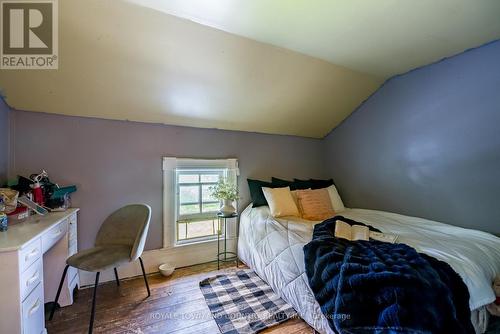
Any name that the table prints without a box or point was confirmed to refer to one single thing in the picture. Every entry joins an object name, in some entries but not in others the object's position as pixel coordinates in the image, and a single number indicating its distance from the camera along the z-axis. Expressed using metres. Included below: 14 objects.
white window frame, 2.43
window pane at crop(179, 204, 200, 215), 2.59
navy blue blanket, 0.97
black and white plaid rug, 1.58
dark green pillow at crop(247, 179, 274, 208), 2.69
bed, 1.26
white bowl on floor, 2.26
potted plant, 2.48
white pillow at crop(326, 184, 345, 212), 2.83
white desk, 1.04
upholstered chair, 1.57
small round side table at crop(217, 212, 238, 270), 2.68
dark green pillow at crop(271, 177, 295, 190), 2.82
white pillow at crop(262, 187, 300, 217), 2.45
